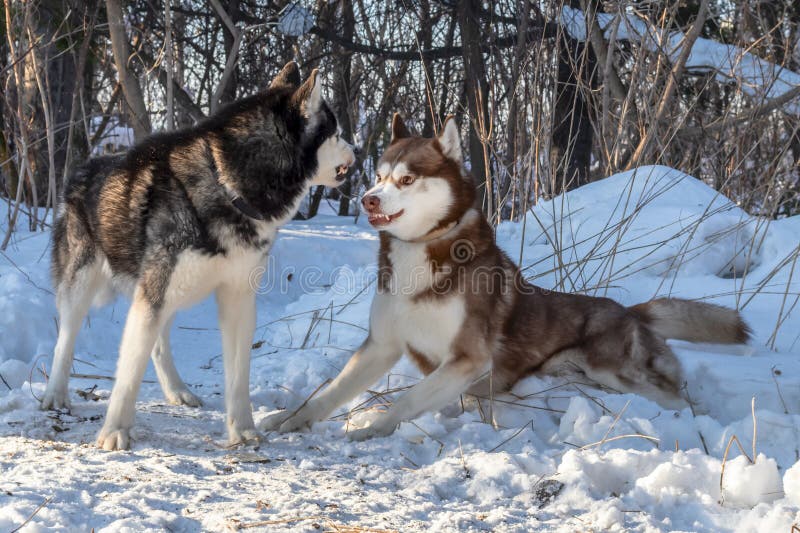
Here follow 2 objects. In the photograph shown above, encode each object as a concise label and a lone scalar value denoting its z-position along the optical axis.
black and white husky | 2.76
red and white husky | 3.18
